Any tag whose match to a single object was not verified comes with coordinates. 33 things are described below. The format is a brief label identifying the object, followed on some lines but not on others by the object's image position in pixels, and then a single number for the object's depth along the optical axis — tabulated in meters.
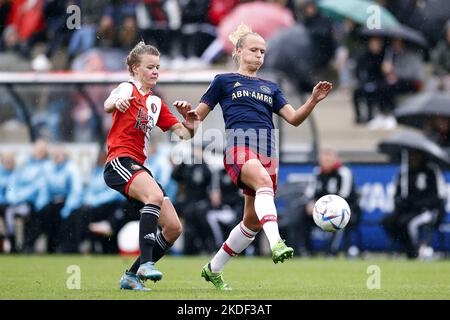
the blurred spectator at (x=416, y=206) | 18.06
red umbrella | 21.16
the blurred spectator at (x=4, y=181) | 18.84
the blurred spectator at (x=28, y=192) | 18.88
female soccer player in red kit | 9.73
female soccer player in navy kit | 9.87
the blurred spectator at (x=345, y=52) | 21.77
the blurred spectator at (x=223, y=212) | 18.61
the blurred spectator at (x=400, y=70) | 20.69
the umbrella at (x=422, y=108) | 19.08
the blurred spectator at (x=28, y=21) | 22.77
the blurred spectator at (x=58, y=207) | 18.88
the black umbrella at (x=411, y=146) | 18.34
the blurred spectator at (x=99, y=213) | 18.69
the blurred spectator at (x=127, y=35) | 21.12
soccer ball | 10.20
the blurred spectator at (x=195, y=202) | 18.61
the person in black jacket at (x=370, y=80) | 20.75
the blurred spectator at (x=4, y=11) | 23.05
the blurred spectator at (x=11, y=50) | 21.89
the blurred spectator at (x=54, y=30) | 22.23
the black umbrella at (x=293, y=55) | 20.62
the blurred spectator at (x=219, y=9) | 22.02
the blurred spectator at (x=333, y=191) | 18.09
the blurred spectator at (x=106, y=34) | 21.15
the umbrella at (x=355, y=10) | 20.67
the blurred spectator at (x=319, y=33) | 21.16
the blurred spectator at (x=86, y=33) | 21.59
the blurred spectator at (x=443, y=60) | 21.05
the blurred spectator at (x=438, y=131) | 19.44
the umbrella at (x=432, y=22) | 21.41
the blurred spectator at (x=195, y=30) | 22.03
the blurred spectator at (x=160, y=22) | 21.91
